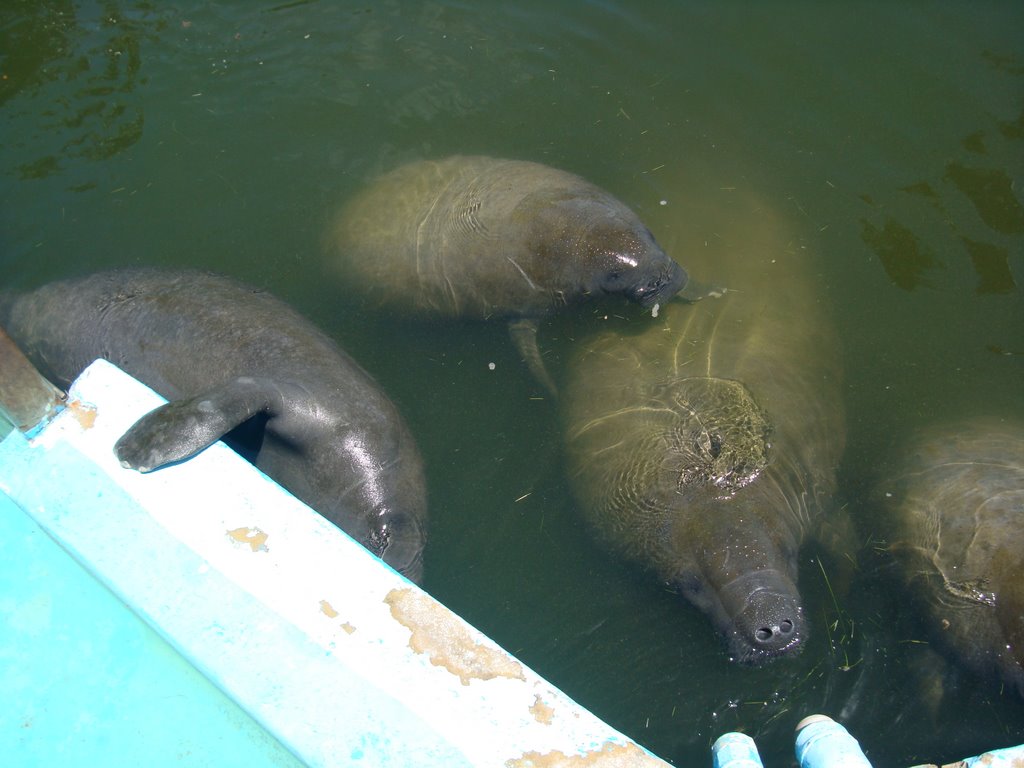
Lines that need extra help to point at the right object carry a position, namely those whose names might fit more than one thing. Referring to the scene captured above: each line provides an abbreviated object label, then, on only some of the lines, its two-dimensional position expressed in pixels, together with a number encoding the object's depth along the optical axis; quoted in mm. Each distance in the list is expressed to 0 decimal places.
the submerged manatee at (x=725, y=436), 4645
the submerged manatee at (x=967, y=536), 4703
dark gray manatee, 4934
